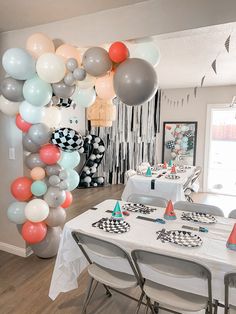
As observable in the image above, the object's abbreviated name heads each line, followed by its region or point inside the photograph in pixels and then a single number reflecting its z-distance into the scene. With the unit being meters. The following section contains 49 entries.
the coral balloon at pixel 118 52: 1.80
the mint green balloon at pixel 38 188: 2.27
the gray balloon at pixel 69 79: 1.93
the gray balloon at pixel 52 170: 2.31
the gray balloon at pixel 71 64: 1.90
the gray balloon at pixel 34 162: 2.32
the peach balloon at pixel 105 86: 1.99
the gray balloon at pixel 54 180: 2.29
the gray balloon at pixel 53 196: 2.31
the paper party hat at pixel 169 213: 2.07
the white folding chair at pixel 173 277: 1.43
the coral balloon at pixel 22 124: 2.22
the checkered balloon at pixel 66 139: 2.18
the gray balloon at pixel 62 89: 2.02
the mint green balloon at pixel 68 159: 2.37
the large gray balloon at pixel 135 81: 1.65
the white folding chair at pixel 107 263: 1.63
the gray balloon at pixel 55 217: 2.41
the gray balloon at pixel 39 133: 2.15
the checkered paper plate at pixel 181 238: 1.60
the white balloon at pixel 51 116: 2.21
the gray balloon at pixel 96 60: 1.80
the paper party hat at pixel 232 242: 1.56
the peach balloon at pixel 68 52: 1.98
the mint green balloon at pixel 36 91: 1.95
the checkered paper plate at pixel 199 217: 1.99
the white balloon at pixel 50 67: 1.88
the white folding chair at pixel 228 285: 1.32
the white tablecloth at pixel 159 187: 3.60
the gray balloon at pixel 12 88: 2.02
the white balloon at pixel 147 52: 2.04
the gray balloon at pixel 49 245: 2.52
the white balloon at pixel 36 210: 2.20
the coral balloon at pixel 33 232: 2.28
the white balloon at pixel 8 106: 2.17
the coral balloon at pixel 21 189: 2.29
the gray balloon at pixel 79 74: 1.88
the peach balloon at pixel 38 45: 2.00
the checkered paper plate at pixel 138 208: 2.24
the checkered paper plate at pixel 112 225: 1.79
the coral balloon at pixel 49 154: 2.21
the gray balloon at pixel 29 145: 2.25
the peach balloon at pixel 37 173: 2.28
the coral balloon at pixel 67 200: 2.58
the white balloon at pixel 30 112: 2.07
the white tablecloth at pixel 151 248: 1.47
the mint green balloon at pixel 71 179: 2.46
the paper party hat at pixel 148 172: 4.03
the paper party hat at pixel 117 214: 2.03
